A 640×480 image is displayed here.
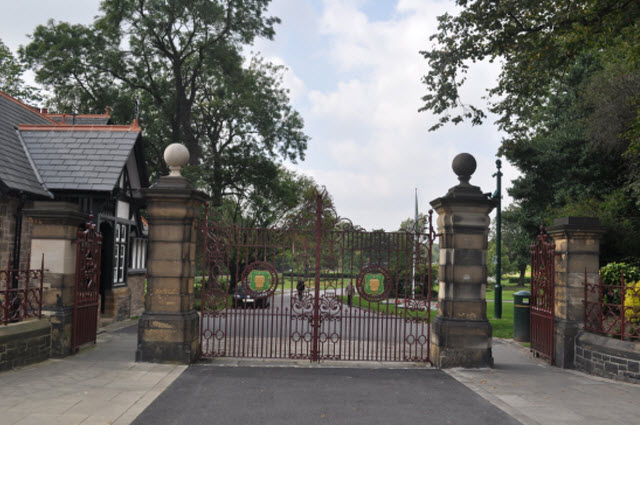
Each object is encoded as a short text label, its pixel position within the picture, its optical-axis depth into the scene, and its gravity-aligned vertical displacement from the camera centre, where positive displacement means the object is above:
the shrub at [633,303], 7.03 -0.54
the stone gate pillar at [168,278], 7.70 -0.33
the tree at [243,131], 22.70 +7.40
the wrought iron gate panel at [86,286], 8.41 -0.59
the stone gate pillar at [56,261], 8.04 -0.09
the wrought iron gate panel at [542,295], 8.53 -0.53
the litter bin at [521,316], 10.96 -1.25
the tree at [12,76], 25.30 +10.58
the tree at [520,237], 21.14 +1.62
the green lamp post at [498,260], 15.56 +0.28
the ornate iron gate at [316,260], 7.98 +0.06
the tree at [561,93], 10.42 +5.57
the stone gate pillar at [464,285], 7.88 -0.32
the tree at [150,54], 21.75 +10.57
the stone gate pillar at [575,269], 7.98 +0.02
